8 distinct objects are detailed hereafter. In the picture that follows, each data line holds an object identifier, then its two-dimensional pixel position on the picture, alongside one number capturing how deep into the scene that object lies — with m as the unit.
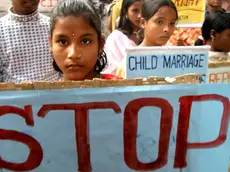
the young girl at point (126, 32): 2.67
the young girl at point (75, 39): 1.28
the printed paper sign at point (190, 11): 3.08
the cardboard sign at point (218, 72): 1.74
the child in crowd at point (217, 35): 2.43
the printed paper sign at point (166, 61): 1.57
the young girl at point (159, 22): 2.05
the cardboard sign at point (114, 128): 1.03
